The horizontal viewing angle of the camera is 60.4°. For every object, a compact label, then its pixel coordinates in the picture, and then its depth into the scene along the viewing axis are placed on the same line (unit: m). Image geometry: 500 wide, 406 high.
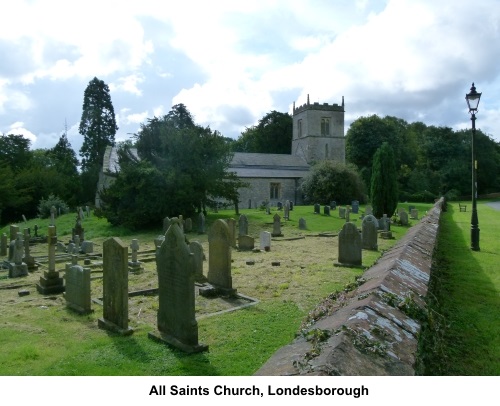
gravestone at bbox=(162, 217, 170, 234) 20.25
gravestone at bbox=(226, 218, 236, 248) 16.16
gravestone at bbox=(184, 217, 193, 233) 22.28
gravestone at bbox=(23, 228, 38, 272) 12.75
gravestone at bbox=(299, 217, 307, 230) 22.45
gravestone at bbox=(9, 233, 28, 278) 11.62
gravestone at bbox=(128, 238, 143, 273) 11.68
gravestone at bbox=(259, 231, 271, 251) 14.79
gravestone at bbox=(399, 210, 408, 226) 24.45
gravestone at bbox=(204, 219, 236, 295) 8.69
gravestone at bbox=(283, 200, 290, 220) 26.31
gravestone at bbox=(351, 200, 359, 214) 31.94
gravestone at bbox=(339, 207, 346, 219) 28.62
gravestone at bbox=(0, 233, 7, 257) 16.44
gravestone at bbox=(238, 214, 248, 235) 18.33
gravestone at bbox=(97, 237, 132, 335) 6.35
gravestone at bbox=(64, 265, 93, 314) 7.66
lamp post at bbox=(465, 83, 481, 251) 12.56
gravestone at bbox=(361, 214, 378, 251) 14.36
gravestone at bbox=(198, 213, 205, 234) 21.94
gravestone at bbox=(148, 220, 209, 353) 5.55
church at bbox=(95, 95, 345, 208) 43.97
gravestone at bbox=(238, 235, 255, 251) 15.26
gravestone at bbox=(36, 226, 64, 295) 9.39
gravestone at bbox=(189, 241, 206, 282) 9.66
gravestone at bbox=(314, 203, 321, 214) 30.81
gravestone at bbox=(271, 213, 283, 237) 19.40
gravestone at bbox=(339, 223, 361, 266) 11.41
